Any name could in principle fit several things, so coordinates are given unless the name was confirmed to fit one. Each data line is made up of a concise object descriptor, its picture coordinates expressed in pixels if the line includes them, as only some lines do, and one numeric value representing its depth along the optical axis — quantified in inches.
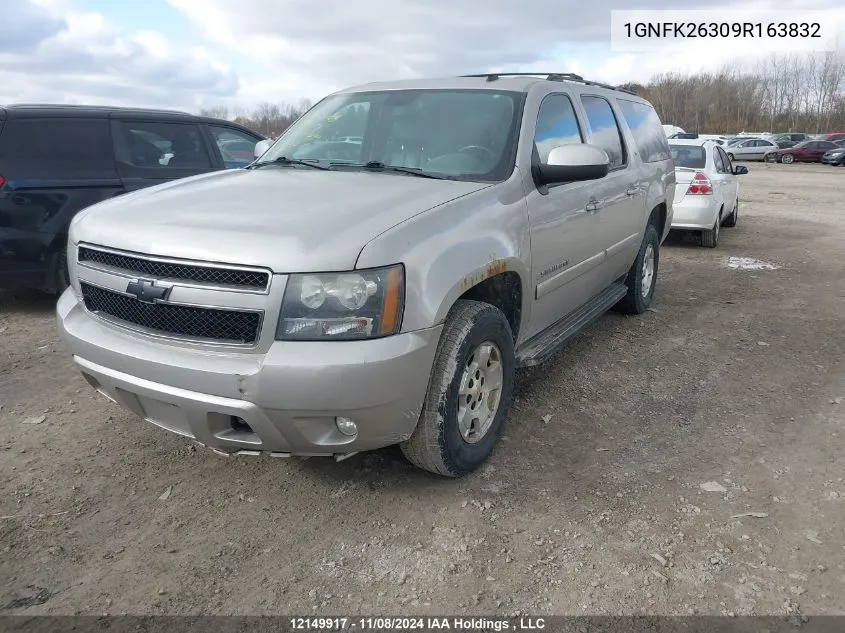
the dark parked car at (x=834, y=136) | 1552.4
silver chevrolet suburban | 95.9
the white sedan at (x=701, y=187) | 373.1
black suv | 215.9
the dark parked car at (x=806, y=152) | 1384.1
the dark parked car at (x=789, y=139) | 1593.3
